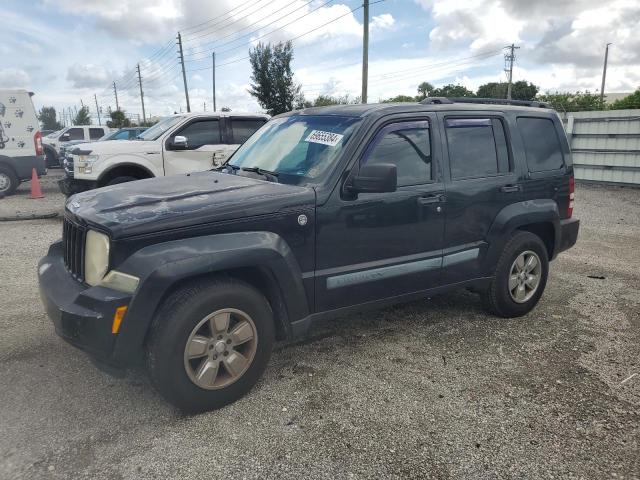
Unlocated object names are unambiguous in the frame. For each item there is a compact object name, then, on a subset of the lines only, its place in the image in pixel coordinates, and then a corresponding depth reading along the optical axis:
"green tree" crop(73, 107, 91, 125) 75.34
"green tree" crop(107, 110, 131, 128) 57.72
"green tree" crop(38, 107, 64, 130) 106.81
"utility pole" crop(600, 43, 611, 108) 59.47
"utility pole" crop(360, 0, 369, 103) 18.88
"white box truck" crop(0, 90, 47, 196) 11.62
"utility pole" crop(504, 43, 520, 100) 56.59
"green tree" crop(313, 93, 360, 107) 37.34
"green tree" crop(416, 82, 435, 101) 64.55
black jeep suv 2.70
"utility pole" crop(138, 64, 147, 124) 64.38
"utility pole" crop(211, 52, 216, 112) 46.70
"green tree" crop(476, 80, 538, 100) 58.84
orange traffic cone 11.91
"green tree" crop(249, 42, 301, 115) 30.50
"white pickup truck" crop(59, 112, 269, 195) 8.23
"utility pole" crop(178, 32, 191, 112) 41.66
